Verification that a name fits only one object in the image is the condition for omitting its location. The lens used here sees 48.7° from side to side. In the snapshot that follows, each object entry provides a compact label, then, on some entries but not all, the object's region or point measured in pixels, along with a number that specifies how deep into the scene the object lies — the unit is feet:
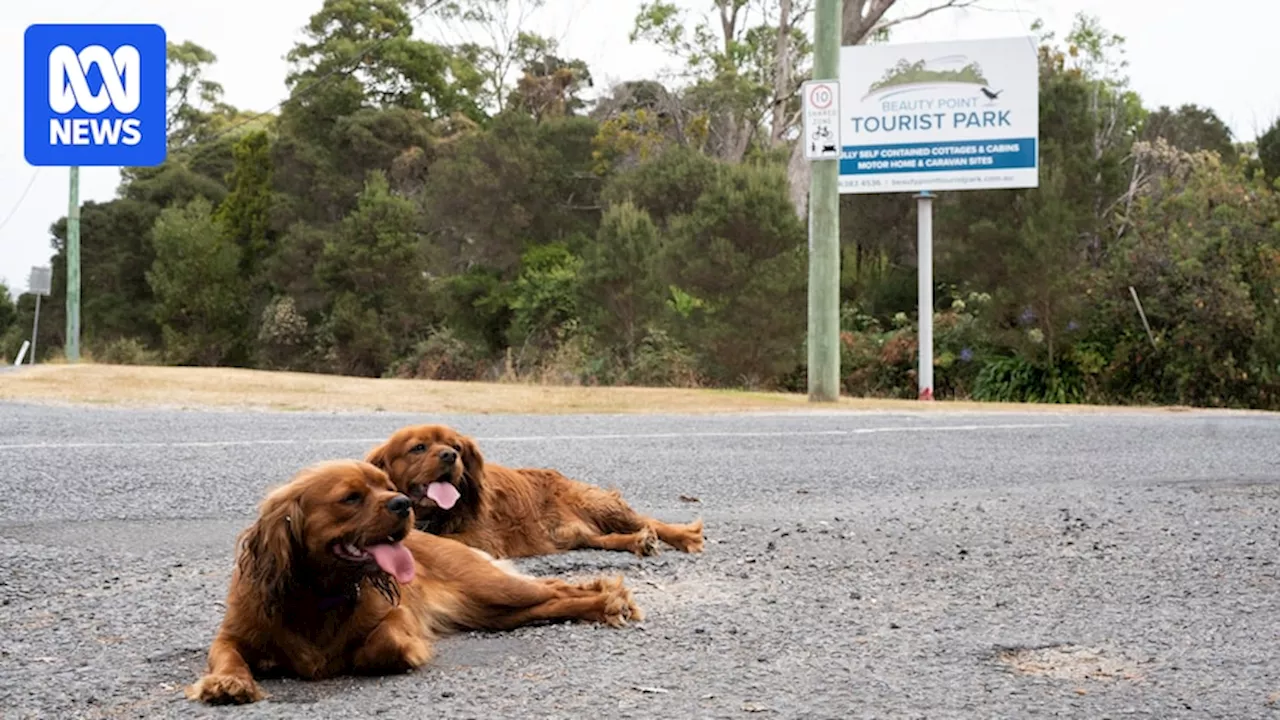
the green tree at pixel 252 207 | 162.09
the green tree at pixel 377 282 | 142.72
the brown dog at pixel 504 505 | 17.34
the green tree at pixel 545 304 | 124.88
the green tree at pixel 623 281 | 102.17
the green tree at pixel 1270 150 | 105.60
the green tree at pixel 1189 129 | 140.25
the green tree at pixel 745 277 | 85.81
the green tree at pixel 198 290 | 158.51
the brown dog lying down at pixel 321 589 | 12.51
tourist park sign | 79.66
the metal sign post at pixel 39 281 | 119.44
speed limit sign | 56.13
